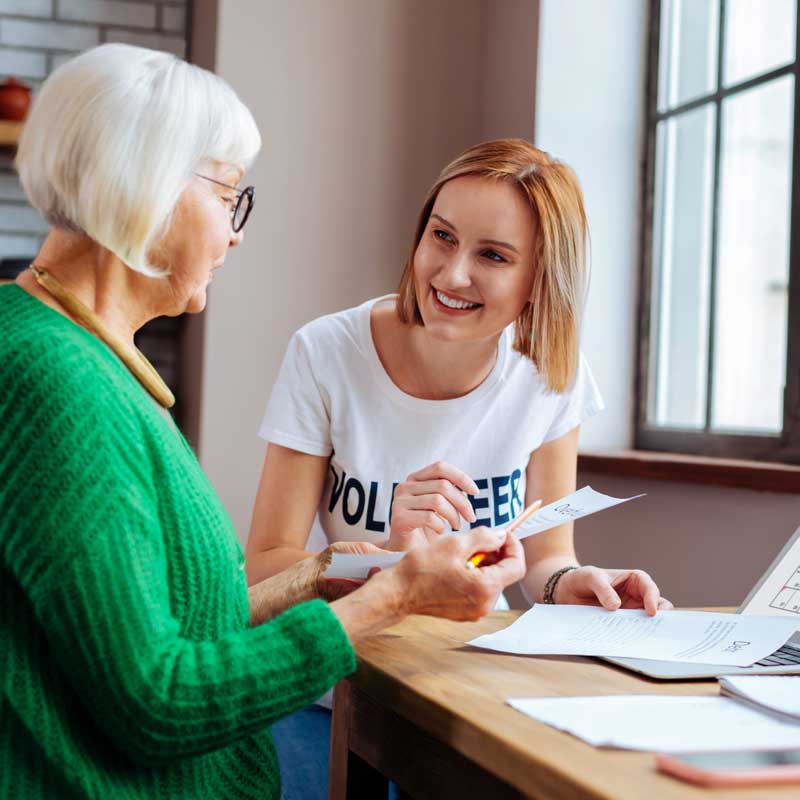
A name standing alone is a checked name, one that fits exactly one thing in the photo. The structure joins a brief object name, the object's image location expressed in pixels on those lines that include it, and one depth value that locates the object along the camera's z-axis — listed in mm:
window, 2332
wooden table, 720
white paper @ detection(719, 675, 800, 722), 876
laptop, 1038
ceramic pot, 2875
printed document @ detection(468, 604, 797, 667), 1105
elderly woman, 815
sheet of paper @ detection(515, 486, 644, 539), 1147
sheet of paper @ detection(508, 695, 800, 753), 774
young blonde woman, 1658
